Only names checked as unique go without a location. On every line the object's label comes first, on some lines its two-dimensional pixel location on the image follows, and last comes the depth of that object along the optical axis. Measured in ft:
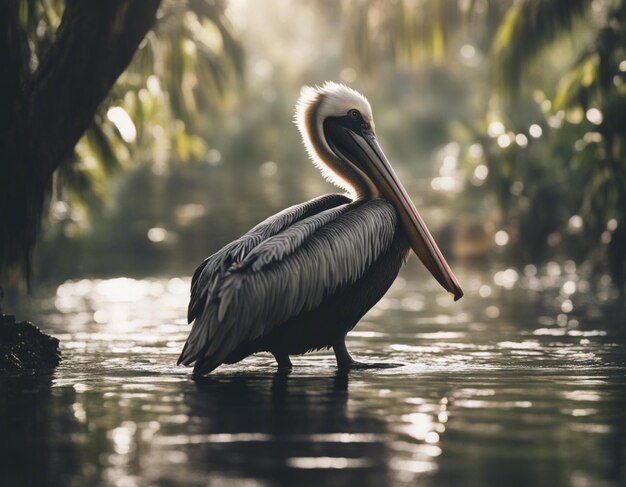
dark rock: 53.11
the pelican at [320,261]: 50.06
